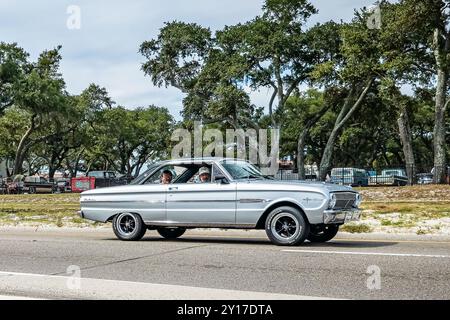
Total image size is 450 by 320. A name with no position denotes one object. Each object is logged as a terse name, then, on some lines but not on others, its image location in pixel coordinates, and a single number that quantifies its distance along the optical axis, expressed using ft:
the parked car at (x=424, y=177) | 143.79
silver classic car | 33.63
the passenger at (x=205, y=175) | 38.29
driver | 39.86
